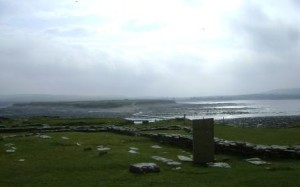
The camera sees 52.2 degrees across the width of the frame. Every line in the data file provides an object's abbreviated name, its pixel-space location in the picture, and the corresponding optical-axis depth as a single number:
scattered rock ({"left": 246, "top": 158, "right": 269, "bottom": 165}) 13.97
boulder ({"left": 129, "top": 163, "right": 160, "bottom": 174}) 12.41
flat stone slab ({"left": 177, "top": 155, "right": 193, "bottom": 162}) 15.34
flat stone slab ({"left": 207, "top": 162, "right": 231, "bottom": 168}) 13.71
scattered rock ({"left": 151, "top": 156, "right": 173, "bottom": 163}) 14.95
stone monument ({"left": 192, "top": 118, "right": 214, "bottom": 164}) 14.68
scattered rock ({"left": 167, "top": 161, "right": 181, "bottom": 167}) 13.92
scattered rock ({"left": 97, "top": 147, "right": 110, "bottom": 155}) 16.82
